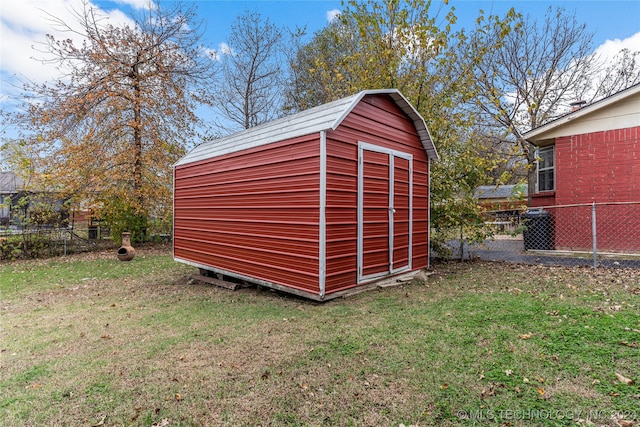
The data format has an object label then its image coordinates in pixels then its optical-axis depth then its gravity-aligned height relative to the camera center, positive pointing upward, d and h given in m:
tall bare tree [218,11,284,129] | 15.26 +6.93
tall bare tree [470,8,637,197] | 13.27 +6.24
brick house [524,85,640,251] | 7.36 +1.22
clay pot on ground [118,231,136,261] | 9.00 -1.15
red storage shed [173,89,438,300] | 4.43 +0.27
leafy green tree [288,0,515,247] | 7.16 +3.25
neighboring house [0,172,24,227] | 9.30 +1.04
